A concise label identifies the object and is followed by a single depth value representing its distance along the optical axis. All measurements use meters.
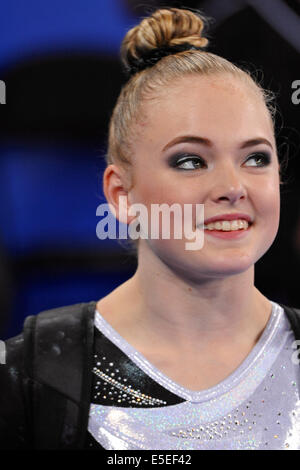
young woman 2.16
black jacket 2.17
